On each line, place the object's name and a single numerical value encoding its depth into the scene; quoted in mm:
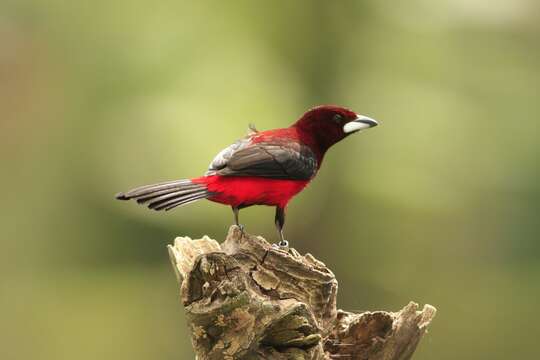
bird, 10195
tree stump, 8852
